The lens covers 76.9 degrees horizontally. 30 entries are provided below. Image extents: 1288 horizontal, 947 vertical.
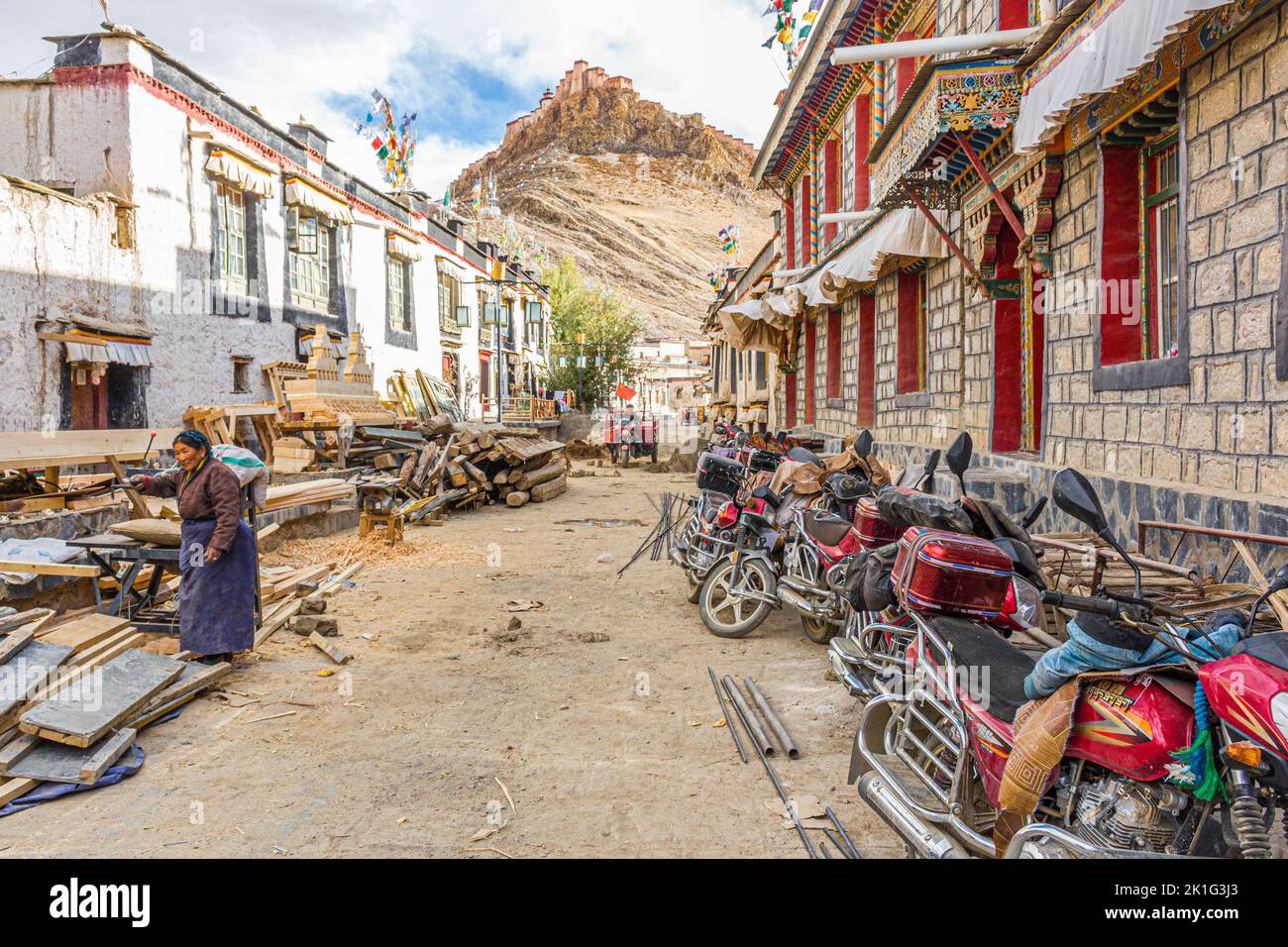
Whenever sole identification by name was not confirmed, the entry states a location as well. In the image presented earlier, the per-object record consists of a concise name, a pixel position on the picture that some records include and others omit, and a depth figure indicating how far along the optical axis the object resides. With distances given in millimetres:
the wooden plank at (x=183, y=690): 4906
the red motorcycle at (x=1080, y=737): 1856
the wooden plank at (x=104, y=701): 4227
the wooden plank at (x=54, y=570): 6359
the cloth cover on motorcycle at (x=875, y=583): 4027
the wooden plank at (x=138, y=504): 7746
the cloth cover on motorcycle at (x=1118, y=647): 2193
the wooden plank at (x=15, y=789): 3918
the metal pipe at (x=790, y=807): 3414
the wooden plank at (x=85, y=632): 5223
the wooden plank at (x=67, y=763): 4070
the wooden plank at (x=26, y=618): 5336
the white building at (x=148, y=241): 12195
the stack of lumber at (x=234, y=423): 12523
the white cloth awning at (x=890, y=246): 10055
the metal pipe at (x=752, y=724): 4453
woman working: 5836
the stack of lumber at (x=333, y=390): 15125
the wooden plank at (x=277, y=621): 6742
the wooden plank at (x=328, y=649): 6251
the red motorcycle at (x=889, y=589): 3611
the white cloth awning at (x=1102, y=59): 4102
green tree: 45375
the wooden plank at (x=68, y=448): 7730
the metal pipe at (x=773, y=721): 4457
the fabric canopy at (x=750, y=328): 19906
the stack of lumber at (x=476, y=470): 14758
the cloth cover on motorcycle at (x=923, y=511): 3625
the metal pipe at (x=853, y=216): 11823
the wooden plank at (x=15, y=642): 4695
